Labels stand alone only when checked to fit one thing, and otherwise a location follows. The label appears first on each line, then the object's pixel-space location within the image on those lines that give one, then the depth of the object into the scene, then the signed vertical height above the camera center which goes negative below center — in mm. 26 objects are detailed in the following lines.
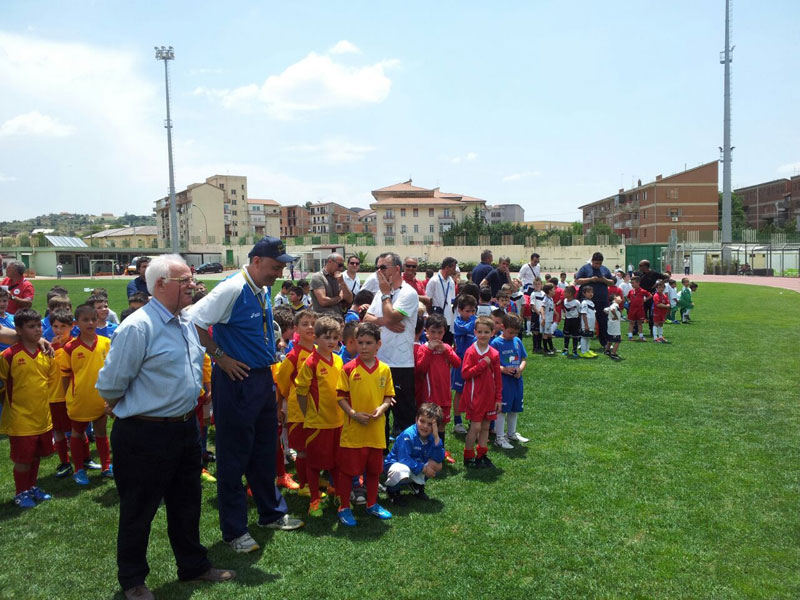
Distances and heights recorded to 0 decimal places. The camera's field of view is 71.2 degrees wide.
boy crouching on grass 4938 -1765
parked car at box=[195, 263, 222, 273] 57281 -121
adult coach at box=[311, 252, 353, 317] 7883 -354
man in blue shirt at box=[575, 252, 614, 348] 11719 -455
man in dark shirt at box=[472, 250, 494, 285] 10844 -184
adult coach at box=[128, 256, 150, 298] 8184 -178
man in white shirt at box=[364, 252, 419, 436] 5367 -596
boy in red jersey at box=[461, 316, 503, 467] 5660 -1300
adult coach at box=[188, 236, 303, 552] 4004 -763
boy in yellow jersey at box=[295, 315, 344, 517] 4766 -1160
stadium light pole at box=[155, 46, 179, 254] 42750 +7004
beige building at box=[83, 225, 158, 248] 107944 +6691
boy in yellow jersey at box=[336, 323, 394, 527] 4562 -1276
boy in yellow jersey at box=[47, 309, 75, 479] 5523 -1359
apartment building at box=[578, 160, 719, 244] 79875 +7906
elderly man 3299 -808
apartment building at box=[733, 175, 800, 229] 93688 +9519
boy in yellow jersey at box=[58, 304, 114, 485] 5301 -1053
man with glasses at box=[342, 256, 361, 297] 8727 -188
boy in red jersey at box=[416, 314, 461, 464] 5895 -1091
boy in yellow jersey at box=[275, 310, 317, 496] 5152 -1036
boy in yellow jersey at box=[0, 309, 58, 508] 4898 -1227
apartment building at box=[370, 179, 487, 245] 89125 +7610
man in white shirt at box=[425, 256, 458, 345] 8234 -427
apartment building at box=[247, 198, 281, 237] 116312 +10527
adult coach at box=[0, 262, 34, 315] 8414 -260
